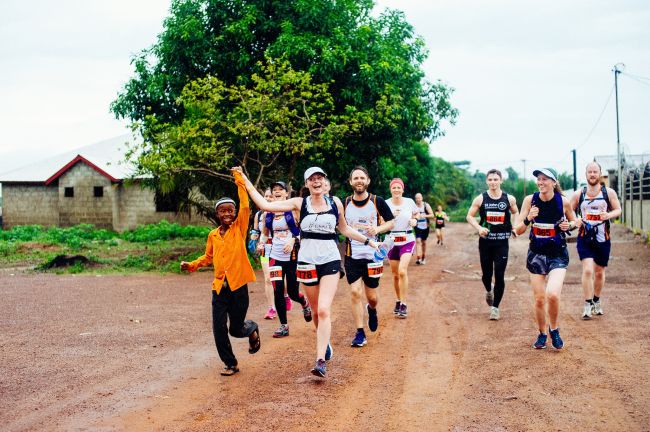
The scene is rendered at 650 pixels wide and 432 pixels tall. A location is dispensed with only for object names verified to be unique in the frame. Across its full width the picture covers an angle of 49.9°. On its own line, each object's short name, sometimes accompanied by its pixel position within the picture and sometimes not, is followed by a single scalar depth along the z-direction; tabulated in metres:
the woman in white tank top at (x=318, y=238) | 7.25
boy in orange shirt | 7.15
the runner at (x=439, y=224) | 22.62
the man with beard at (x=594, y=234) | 10.01
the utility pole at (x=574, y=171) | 53.66
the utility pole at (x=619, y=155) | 32.66
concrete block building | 33.69
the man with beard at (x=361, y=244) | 8.25
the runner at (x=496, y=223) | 9.98
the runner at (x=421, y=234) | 19.53
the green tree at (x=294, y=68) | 19.19
